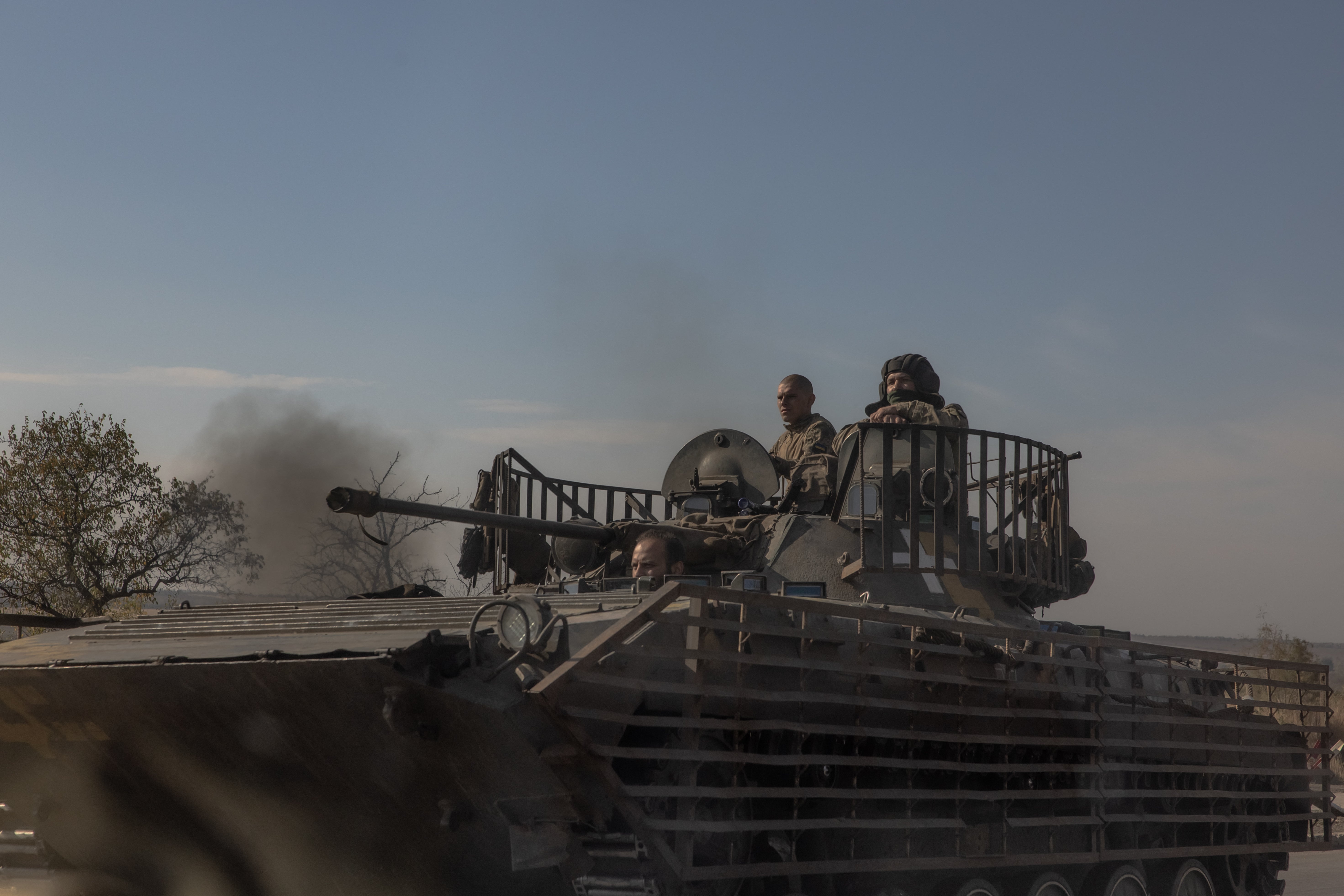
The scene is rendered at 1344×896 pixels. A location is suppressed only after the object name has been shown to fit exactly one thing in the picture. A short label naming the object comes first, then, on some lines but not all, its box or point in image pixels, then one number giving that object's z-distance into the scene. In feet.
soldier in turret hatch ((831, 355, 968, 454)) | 31.65
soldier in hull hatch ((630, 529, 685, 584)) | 25.84
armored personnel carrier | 18.03
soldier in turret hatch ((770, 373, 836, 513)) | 30.99
